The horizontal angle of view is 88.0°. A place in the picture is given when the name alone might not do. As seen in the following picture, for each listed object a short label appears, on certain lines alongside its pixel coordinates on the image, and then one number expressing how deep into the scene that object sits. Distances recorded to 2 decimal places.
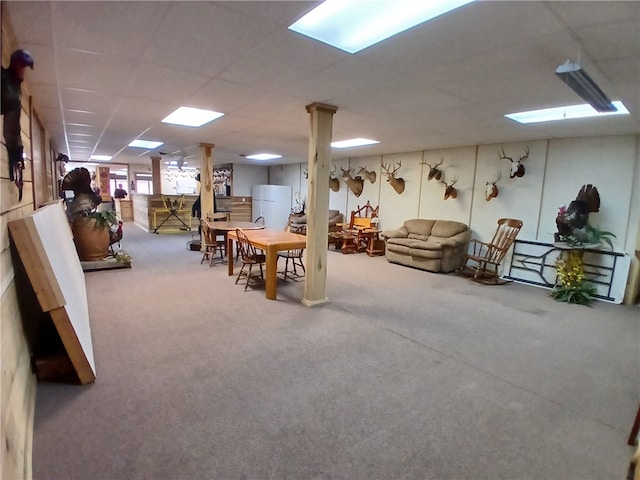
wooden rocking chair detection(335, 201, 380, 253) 7.82
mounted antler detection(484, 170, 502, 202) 5.89
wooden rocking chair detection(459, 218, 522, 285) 5.46
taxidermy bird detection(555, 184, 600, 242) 4.69
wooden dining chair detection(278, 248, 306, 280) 5.30
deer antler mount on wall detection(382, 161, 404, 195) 7.45
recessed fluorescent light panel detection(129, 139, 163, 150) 6.72
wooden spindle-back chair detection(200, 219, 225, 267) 5.90
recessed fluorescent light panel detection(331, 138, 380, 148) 6.03
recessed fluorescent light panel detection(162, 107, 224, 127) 4.25
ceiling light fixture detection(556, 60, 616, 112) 2.07
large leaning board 2.07
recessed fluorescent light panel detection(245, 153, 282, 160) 8.65
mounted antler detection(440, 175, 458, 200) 6.55
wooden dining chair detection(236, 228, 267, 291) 4.61
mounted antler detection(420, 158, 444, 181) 6.67
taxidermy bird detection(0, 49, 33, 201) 1.70
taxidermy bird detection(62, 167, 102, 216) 5.25
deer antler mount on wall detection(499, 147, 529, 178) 5.49
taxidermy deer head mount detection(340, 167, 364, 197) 8.44
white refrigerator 10.58
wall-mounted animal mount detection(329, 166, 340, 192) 9.09
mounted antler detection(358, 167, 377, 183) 8.11
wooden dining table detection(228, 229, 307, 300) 4.15
